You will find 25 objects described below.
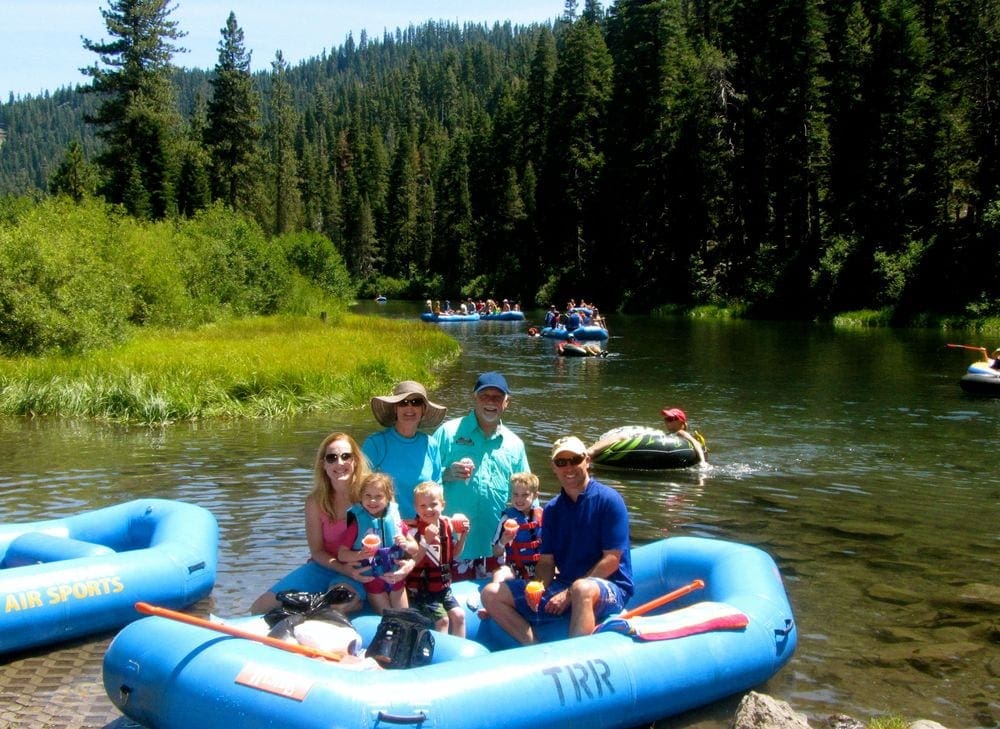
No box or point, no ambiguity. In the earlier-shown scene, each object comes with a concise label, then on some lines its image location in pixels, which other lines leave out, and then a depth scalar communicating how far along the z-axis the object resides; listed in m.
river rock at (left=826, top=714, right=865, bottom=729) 5.64
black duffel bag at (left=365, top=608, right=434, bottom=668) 5.57
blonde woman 6.24
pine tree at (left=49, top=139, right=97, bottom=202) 64.44
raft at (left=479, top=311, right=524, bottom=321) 49.06
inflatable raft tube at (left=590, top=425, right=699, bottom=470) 12.98
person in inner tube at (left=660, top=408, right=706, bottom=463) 13.12
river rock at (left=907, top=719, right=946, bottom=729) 5.16
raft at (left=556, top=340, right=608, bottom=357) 28.52
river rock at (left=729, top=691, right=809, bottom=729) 4.93
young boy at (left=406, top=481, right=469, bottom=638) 6.11
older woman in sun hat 6.76
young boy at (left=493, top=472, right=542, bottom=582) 6.46
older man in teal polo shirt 6.86
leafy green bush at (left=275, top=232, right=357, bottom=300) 49.69
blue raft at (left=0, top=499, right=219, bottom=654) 6.68
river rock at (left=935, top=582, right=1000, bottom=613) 7.80
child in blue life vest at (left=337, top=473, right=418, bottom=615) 6.01
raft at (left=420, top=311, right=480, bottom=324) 47.47
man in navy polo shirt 5.89
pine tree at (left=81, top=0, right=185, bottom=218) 54.19
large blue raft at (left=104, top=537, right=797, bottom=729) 4.79
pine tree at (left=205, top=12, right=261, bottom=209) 59.53
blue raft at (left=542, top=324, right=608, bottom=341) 31.73
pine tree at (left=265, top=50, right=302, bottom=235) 82.94
